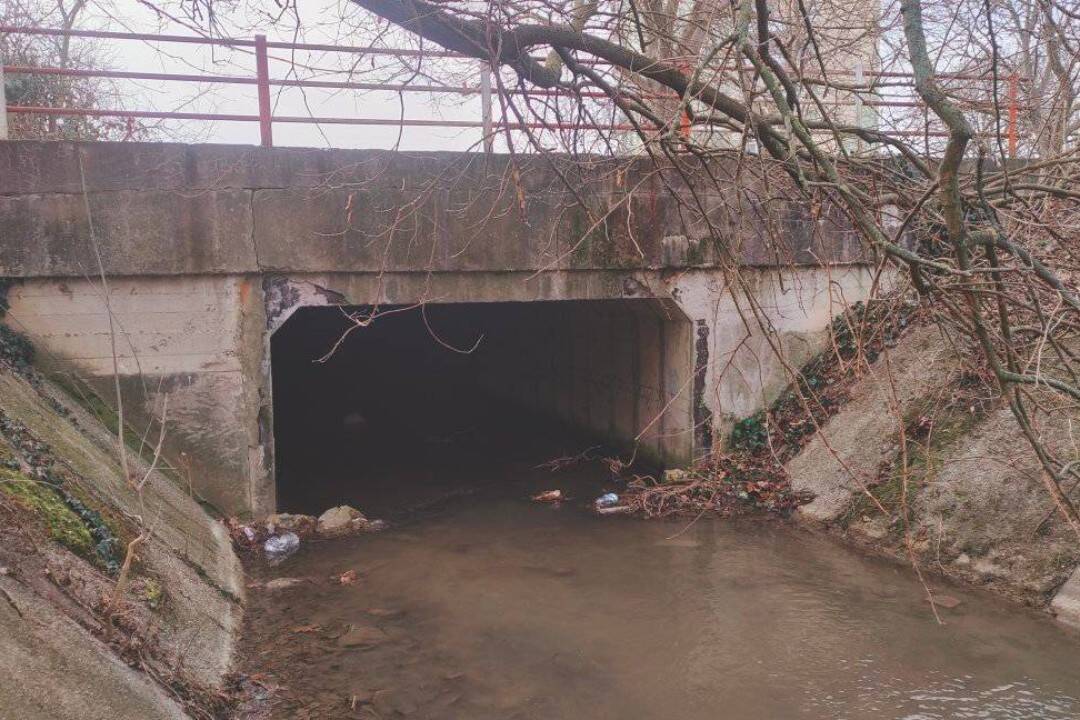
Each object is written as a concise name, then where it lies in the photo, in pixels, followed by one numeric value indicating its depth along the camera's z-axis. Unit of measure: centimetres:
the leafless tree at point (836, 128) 281
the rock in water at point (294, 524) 734
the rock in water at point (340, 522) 769
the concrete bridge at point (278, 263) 675
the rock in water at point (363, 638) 535
